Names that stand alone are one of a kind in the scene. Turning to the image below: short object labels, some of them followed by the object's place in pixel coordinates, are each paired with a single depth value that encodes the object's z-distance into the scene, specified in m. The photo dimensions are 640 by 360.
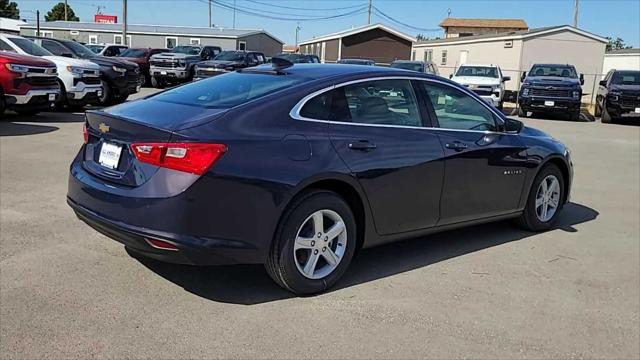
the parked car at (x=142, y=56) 26.47
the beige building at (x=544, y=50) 31.17
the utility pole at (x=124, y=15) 39.68
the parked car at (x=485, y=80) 21.34
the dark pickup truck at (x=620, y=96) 19.55
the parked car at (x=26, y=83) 11.14
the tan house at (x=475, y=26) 75.19
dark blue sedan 3.63
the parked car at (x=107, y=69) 15.15
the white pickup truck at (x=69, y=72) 13.08
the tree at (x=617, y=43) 101.51
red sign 81.50
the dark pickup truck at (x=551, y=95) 19.98
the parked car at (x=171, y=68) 25.58
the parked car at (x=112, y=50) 26.60
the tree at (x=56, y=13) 79.50
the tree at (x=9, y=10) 75.06
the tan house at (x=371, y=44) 47.88
